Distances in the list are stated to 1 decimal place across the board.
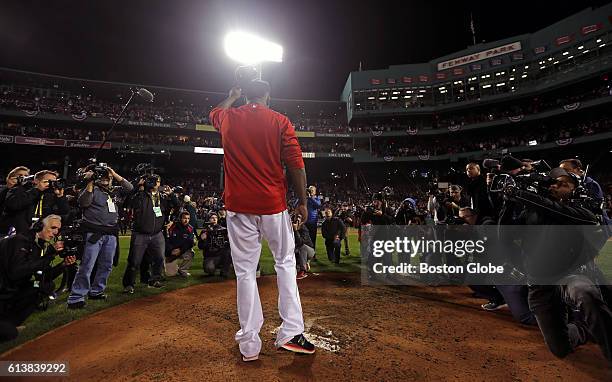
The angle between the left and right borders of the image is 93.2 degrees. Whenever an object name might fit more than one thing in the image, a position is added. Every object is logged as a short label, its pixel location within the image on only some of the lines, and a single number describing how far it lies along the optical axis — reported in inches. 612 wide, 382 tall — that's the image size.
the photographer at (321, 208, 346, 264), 337.7
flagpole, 1491.6
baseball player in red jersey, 103.4
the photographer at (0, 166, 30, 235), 180.2
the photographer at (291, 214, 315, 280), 258.1
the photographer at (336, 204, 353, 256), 383.5
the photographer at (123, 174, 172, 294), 209.9
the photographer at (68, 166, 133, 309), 178.2
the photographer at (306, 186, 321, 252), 315.3
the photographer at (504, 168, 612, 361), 110.7
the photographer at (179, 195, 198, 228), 359.2
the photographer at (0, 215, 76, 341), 133.3
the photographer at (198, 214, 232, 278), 267.1
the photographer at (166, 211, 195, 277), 267.0
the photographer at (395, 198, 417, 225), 293.6
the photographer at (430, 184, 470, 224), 247.5
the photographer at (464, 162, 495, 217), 199.3
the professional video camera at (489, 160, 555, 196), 124.9
